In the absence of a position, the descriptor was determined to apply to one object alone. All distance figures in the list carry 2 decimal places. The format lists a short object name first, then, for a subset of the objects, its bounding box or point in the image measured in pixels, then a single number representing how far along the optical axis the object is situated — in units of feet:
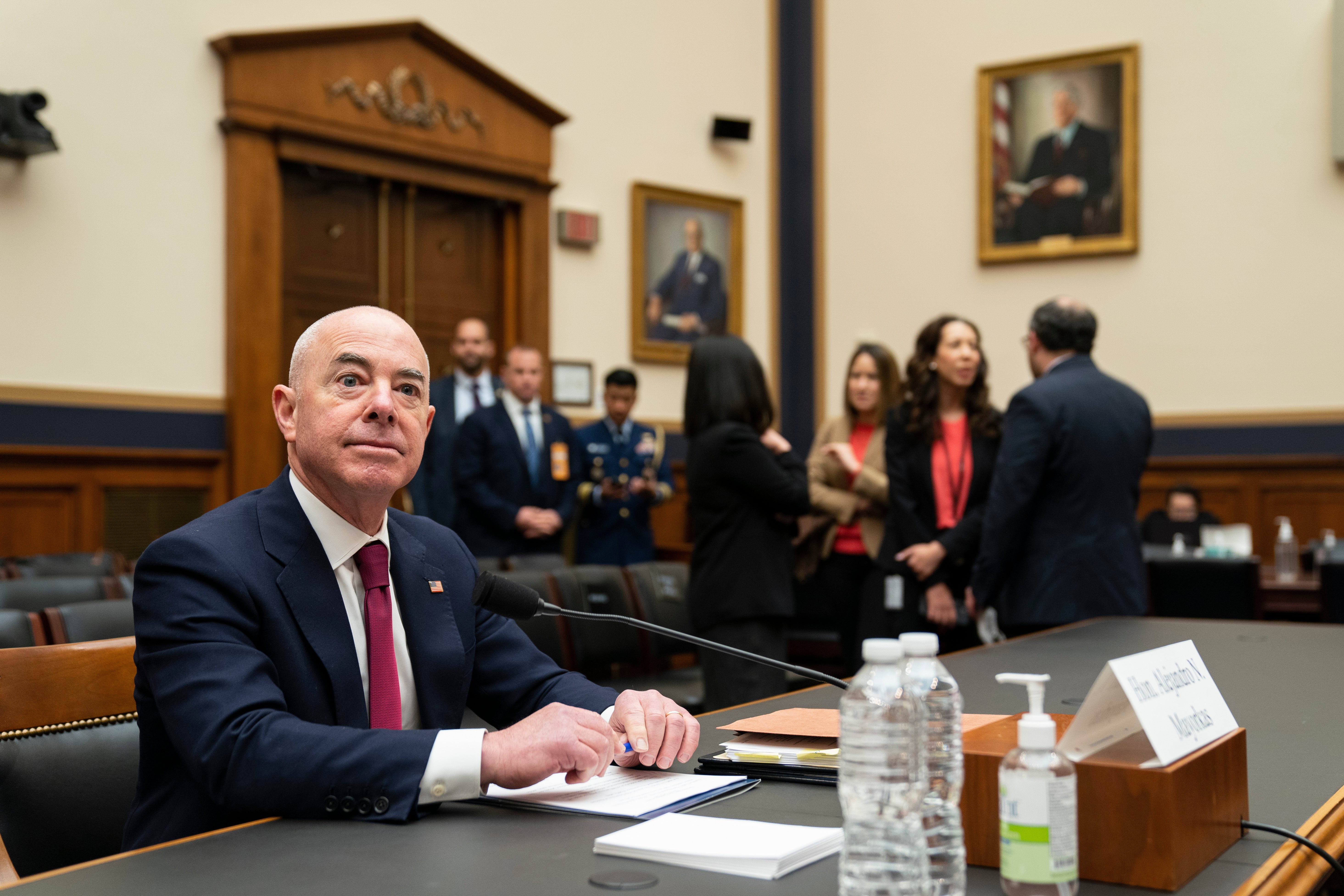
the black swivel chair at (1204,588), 16.26
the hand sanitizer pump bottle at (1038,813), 3.41
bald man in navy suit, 4.60
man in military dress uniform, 22.25
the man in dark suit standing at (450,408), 20.53
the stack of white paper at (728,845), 3.82
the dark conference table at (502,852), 3.70
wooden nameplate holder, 3.63
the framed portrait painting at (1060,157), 27.66
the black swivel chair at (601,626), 13.01
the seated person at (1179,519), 22.58
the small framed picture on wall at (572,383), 26.04
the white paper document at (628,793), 4.63
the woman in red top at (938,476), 12.96
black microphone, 4.91
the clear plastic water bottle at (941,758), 3.52
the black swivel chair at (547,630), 12.11
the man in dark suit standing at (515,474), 19.61
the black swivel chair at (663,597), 14.11
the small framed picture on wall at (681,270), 27.71
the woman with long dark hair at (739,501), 11.91
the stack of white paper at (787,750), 5.17
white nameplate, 3.80
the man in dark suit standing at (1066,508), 11.45
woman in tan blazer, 14.35
